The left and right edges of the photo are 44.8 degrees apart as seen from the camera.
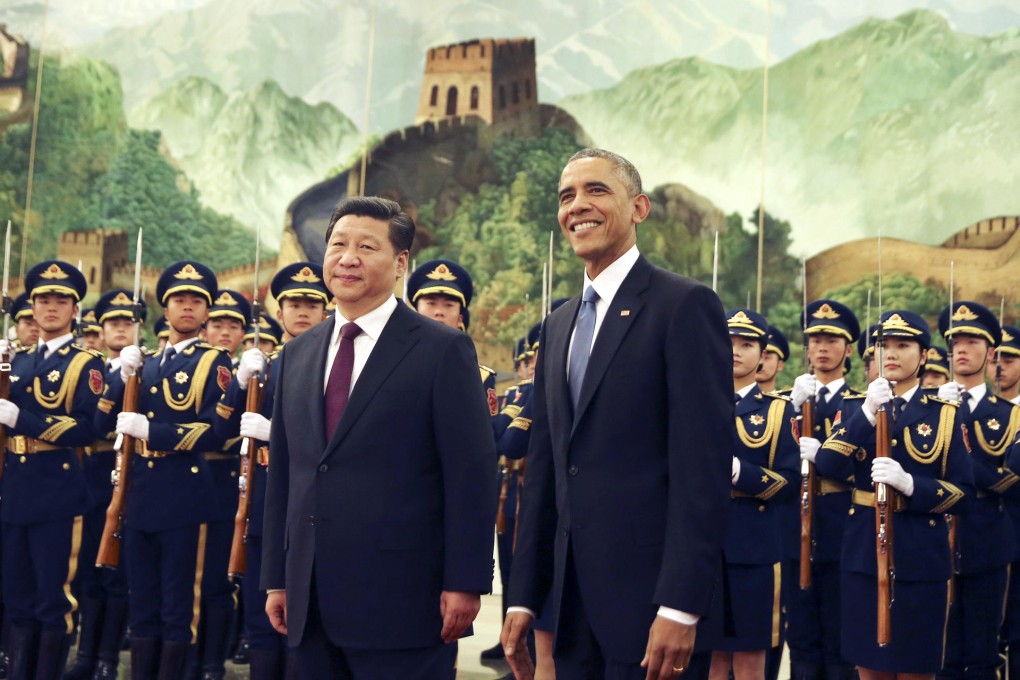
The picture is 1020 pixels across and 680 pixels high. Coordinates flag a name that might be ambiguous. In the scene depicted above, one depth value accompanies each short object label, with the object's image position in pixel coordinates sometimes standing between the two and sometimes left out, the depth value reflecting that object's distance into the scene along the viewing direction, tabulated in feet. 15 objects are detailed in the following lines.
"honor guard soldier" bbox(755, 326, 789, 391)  23.57
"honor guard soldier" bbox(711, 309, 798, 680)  18.28
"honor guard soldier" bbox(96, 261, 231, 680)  18.90
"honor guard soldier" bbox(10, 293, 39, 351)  25.64
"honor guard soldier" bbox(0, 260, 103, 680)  19.08
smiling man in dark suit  8.80
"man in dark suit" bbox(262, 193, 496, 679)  10.53
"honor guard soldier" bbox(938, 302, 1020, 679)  19.66
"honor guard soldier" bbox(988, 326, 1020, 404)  23.45
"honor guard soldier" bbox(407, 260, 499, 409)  20.62
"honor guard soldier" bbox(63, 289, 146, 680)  21.72
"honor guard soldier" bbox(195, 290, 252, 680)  20.53
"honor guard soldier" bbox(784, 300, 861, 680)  20.95
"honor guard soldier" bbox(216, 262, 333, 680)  18.99
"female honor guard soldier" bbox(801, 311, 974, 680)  16.79
